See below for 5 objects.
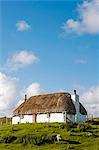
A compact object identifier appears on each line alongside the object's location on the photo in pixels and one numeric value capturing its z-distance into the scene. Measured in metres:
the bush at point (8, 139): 28.14
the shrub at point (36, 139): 26.88
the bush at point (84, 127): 33.12
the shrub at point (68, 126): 33.75
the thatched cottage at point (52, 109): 42.34
